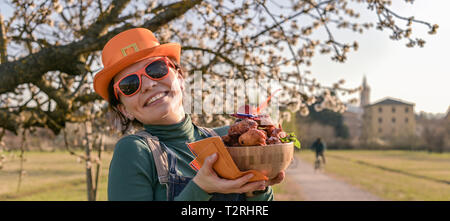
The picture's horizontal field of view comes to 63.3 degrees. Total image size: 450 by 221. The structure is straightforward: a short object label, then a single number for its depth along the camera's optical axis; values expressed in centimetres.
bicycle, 2335
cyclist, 2203
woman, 201
